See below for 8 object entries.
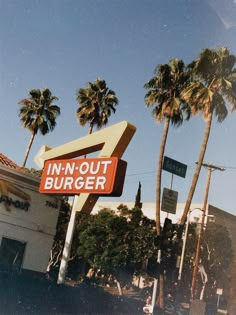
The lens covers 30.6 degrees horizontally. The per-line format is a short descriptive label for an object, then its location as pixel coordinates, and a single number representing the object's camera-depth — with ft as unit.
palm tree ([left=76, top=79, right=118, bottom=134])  118.11
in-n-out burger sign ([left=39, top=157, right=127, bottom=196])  58.44
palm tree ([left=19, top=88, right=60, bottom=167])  128.77
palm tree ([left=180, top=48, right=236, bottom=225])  101.65
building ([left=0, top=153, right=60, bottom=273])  82.43
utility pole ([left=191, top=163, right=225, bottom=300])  139.28
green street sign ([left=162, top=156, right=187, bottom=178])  65.10
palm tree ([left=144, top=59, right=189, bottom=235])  109.40
